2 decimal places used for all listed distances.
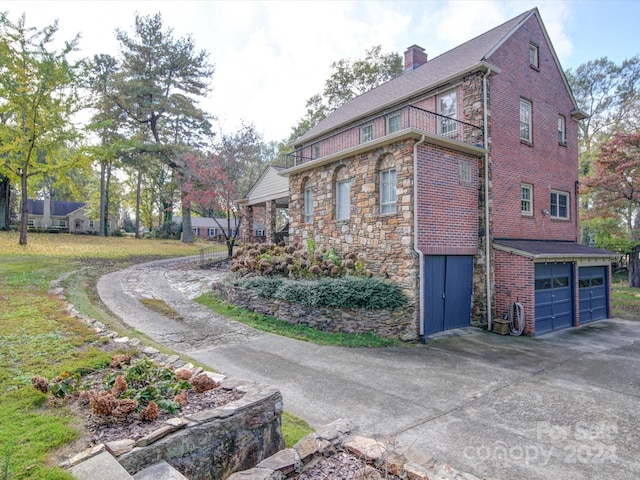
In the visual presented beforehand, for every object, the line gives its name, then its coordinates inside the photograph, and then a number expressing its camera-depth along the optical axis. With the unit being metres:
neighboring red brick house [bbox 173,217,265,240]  51.77
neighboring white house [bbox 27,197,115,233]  40.28
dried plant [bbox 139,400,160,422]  3.14
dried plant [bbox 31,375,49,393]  3.67
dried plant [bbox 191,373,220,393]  3.87
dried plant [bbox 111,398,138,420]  3.14
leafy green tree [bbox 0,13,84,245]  16.83
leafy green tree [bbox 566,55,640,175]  24.95
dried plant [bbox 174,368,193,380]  4.05
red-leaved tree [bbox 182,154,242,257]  19.91
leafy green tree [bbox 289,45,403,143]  26.28
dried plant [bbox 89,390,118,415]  3.14
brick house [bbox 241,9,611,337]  9.17
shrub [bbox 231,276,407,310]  8.71
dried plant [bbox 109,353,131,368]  4.37
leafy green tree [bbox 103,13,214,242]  26.34
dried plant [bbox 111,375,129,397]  3.46
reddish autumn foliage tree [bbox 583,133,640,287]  15.50
